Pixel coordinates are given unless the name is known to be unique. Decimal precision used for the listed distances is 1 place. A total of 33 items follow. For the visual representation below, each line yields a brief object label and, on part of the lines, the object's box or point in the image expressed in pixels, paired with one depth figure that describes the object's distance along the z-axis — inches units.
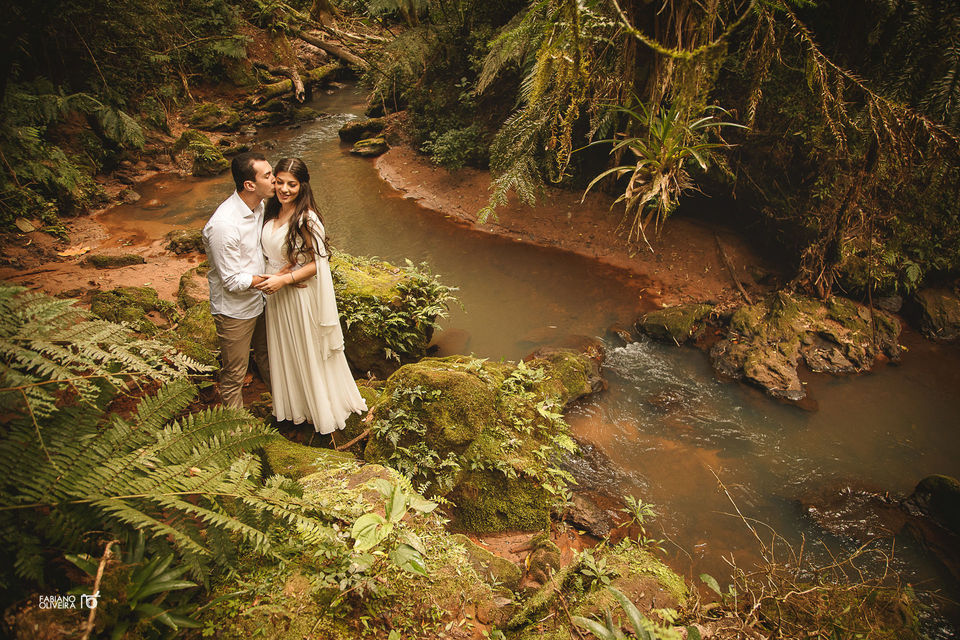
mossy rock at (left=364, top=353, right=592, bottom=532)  128.3
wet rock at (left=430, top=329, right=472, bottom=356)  244.2
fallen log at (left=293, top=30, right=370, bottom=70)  570.1
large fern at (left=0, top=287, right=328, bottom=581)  57.4
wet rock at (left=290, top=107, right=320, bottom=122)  608.7
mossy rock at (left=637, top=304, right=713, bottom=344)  258.8
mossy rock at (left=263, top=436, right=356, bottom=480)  109.0
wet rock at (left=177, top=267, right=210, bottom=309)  212.9
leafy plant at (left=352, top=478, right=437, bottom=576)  67.7
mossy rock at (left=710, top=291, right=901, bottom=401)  233.8
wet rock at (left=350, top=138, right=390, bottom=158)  494.3
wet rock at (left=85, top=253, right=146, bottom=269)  254.5
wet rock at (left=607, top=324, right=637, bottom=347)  263.4
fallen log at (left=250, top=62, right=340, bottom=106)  604.4
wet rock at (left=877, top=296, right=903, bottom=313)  269.7
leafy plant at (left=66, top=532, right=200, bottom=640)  52.1
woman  117.7
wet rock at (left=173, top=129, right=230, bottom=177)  442.9
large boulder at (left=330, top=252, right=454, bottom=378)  200.4
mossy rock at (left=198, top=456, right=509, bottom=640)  62.1
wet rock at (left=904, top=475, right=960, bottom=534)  164.6
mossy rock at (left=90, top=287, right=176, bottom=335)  178.2
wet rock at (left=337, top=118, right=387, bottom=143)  526.3
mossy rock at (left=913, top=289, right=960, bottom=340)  255.3
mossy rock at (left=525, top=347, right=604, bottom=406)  212.5
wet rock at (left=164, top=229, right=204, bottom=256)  289.7
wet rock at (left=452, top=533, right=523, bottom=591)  96.9
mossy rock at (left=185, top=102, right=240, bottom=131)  538.0
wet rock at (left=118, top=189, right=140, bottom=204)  385.7
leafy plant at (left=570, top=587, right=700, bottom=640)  65.3
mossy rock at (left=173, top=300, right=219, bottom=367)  166.2
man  115.8
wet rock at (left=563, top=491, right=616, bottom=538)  154.6
